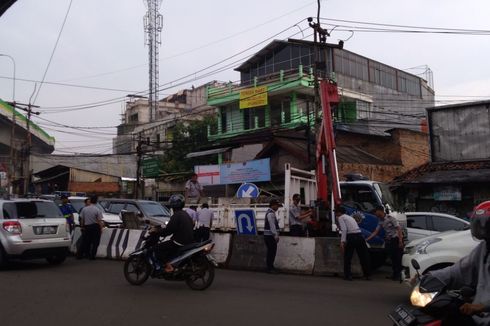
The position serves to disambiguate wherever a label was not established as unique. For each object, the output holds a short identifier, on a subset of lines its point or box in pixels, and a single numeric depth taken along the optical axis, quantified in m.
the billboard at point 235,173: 24.64
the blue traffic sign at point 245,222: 14.42
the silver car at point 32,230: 11.59
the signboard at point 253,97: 33.09
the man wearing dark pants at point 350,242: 11.43
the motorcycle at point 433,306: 3.13
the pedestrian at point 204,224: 13.89
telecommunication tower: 61.66
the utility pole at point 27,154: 36.41
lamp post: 36.47
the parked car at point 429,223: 13.98
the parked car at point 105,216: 17.79
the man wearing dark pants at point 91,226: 14.27
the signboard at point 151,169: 37.38
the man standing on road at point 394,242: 11.70
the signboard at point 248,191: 16.33
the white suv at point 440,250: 7.84
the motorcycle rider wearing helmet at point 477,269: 3.41
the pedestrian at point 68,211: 16.40
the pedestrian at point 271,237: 12.31
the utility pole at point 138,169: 34.92
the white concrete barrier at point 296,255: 12.47
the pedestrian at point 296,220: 13.56
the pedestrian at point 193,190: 16.16
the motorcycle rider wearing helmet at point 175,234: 9.31
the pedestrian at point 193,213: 14.20
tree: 42.53
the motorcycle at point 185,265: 9.20
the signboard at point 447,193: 20.00
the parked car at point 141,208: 17.16
